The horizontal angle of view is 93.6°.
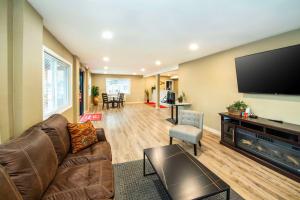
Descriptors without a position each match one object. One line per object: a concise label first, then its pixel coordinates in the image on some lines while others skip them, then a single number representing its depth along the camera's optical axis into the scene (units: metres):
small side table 5.09
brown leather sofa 1.04
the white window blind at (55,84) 2.78
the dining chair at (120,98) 9.45
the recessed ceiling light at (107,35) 2.68
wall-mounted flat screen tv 2.38
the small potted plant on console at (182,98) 5.46
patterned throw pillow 2.07
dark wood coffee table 1.33
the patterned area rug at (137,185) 1.78
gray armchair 2.88
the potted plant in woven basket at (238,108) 3.19
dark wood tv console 2.21
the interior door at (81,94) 6.41
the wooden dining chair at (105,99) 8.98
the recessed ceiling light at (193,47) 3.31
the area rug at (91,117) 5.85
